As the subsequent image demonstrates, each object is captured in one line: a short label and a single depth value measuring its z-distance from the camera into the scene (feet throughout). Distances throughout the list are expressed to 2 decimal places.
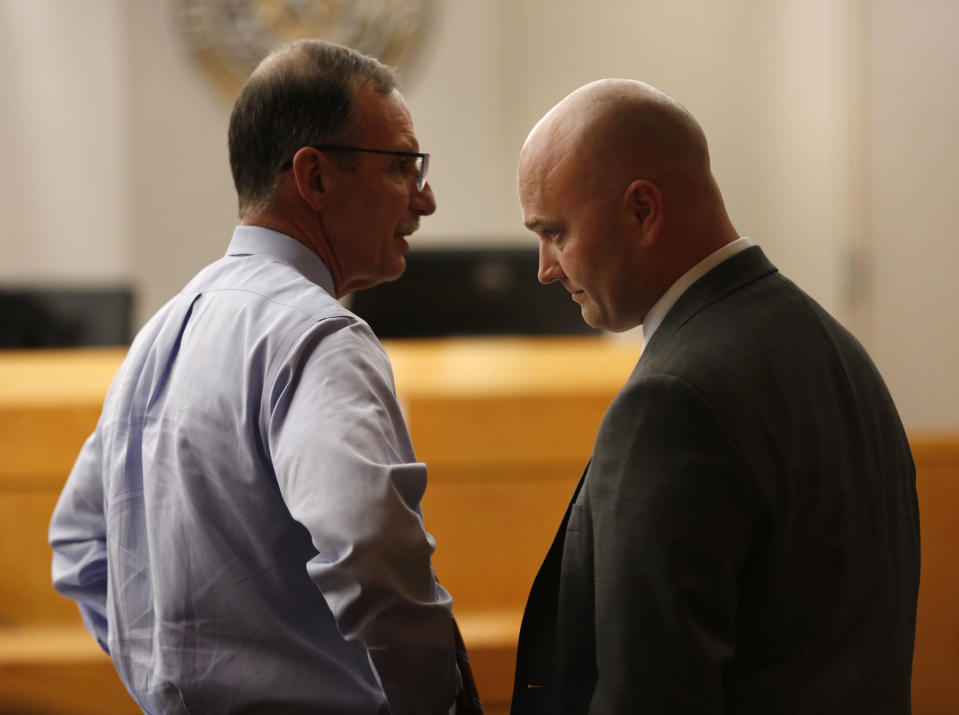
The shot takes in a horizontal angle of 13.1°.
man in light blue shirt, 12.21
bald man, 11.83
